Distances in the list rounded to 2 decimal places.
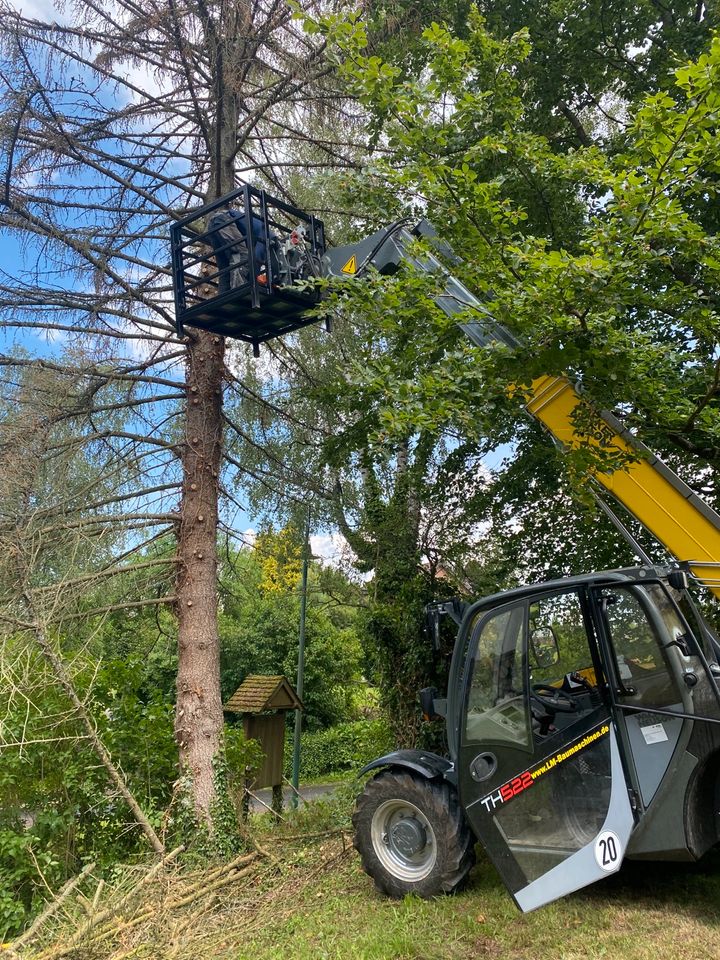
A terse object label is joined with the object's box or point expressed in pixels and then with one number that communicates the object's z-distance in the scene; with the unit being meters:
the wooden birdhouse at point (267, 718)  9.29
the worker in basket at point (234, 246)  6.47
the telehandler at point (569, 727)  3.99
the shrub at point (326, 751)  21.41
